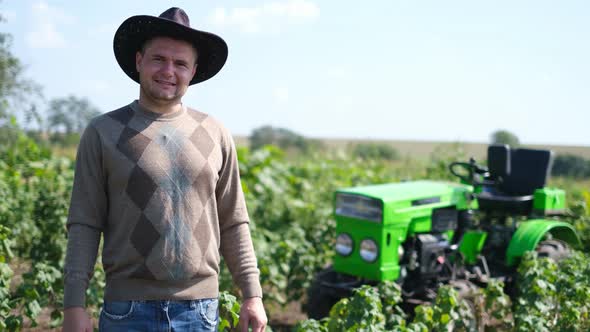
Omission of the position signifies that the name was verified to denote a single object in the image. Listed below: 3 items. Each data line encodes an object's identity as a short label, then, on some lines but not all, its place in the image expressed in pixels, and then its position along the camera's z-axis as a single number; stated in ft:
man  6.93
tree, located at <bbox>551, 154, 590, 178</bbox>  62.85
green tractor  16.71
